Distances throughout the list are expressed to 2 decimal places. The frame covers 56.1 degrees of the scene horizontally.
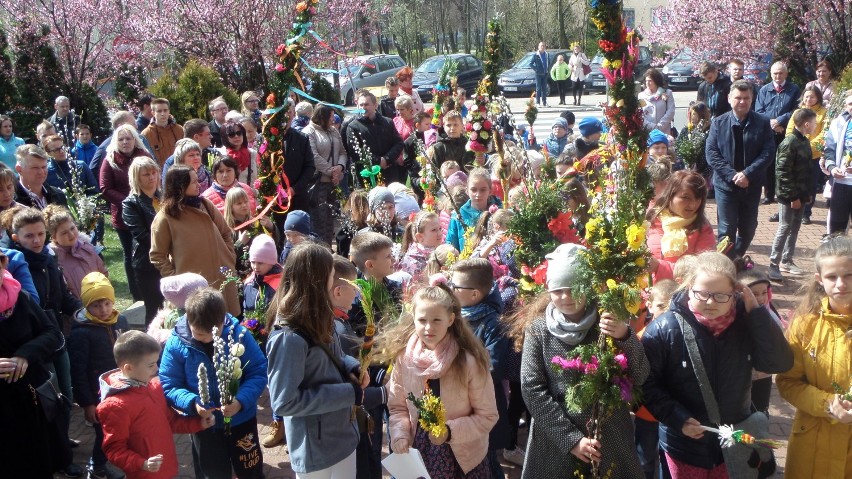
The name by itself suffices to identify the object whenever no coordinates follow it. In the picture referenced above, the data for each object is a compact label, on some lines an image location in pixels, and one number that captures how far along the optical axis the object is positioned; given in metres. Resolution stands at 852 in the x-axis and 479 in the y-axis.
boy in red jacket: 4.12
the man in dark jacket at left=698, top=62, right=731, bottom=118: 12.79
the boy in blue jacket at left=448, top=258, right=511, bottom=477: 4.47
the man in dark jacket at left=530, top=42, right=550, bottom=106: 24.02
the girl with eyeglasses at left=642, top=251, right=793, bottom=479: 3.70
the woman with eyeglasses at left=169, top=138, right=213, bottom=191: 7.34
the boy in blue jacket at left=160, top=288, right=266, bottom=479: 4.30
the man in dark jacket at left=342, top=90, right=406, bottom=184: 9.55
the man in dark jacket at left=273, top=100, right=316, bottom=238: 8.41
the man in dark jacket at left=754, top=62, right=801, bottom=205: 11.42
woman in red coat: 7.89
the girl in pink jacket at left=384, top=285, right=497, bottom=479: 3.88
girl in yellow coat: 3.73
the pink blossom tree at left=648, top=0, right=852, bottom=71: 15.58
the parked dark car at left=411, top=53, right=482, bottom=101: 25.75
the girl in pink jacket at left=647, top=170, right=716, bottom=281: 5.45
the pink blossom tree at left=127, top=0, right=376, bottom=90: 16.33
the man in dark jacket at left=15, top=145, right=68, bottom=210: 7.27
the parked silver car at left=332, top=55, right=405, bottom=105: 25.86
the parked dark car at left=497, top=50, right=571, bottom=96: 27.35
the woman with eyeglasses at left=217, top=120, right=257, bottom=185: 8.73
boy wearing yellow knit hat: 5.13
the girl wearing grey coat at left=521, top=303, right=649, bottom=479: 3.71
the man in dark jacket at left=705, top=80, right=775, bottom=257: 7.81
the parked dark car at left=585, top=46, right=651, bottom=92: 26.03
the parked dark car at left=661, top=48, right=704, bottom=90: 28.50
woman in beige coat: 5.88
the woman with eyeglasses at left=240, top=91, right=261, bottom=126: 10.83
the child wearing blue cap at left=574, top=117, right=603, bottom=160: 8.66
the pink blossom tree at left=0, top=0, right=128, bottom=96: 15.73
